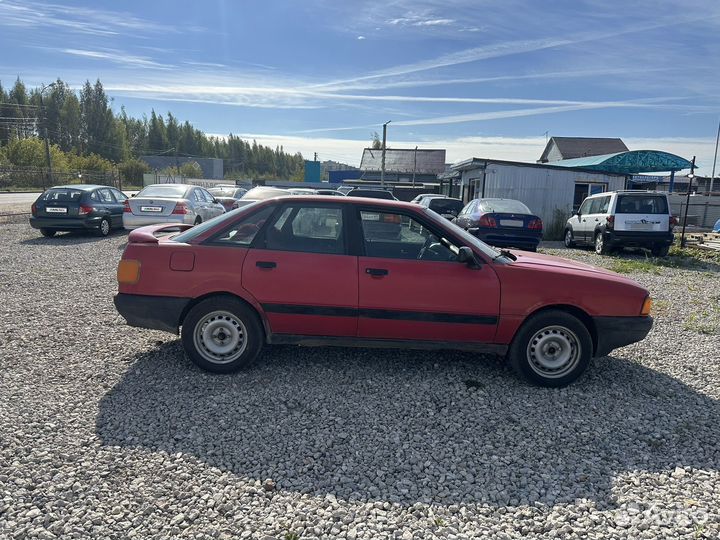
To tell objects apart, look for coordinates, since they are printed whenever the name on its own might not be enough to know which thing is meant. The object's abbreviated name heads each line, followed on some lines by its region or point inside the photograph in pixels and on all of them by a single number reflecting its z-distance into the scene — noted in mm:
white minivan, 12836
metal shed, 19328
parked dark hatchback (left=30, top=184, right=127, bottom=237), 12883
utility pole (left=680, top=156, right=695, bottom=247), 14930
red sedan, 4250
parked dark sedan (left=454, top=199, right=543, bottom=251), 11641
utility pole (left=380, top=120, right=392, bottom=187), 41556
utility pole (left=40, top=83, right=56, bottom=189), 78650
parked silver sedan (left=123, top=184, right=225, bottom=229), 11883
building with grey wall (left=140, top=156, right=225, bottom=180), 90825
